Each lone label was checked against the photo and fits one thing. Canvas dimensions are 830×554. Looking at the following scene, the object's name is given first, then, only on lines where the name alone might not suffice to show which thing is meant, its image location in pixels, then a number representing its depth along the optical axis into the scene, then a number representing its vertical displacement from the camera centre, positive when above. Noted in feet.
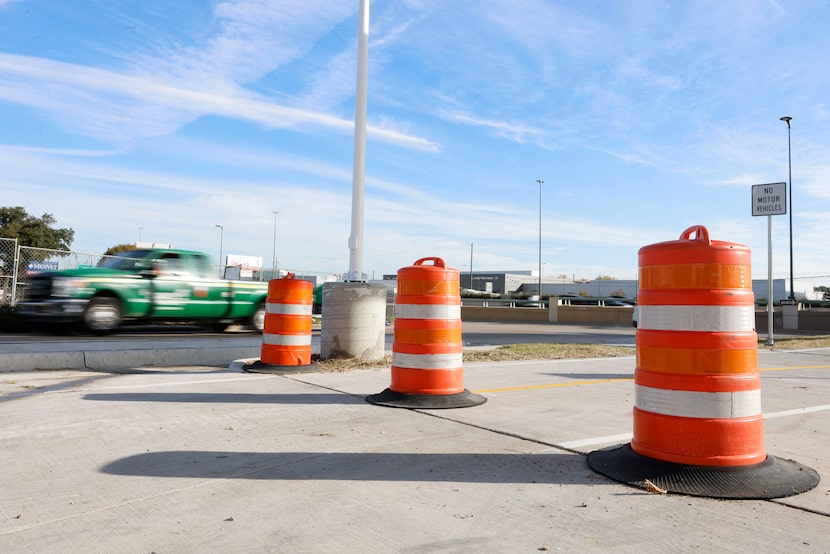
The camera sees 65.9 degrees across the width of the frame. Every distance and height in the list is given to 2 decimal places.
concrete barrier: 104.37 -2.33
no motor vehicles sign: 52.60 +8.81
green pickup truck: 42.83 -0.05
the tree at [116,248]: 200.32 +14.51
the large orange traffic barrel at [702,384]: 11.68 -1.50
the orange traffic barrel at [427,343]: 19.54 -1.36
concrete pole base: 30.01 -1.11
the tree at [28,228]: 180.86 +18.49
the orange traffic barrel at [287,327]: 26.68 -1.29
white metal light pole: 33.76 +7.49
